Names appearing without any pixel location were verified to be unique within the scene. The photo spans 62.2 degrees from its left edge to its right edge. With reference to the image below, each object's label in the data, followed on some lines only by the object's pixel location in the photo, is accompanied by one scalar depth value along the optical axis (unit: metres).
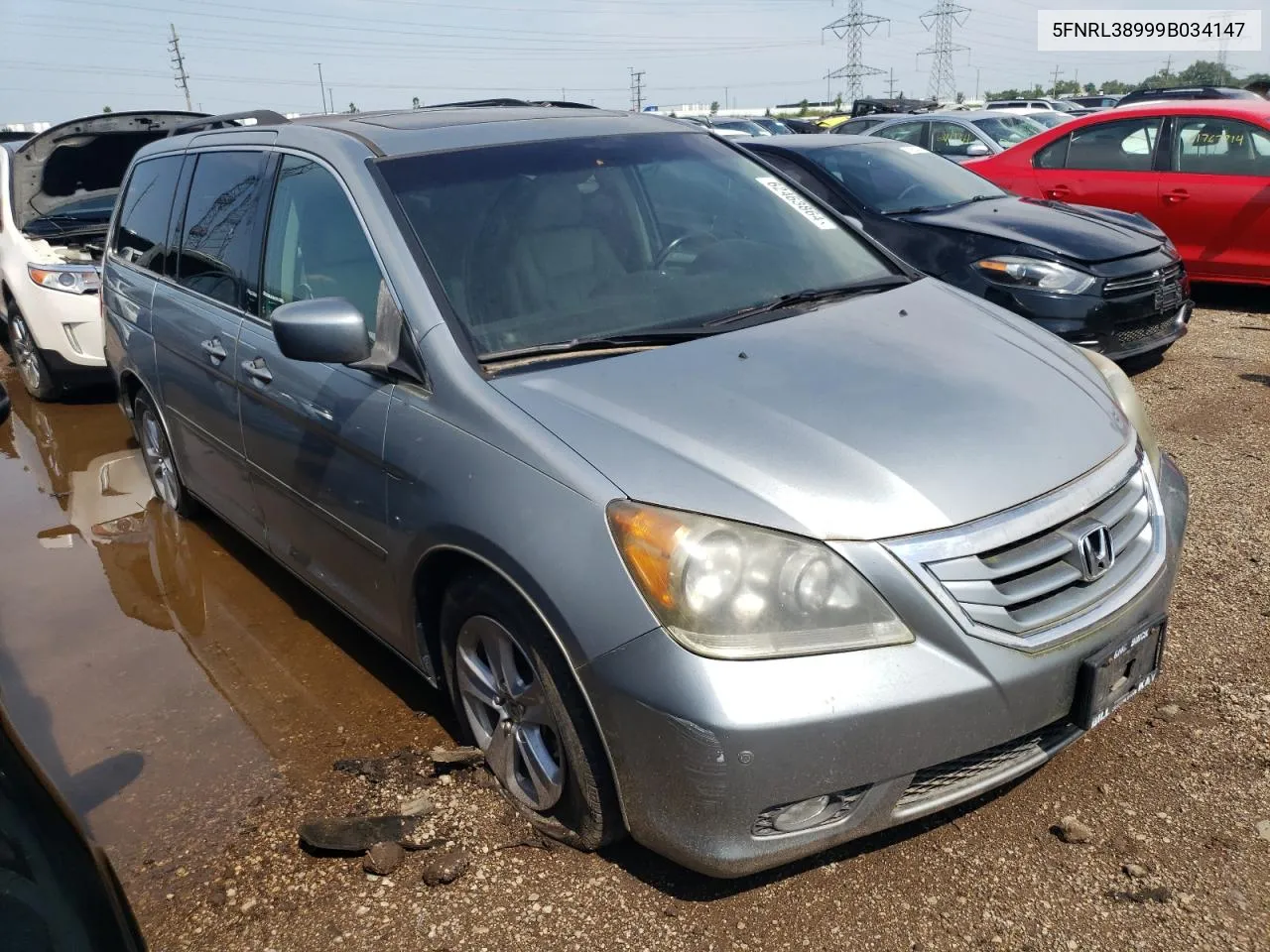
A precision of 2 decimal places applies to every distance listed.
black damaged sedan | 6.03
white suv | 6.93
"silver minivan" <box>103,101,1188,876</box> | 2.17
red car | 7.82
